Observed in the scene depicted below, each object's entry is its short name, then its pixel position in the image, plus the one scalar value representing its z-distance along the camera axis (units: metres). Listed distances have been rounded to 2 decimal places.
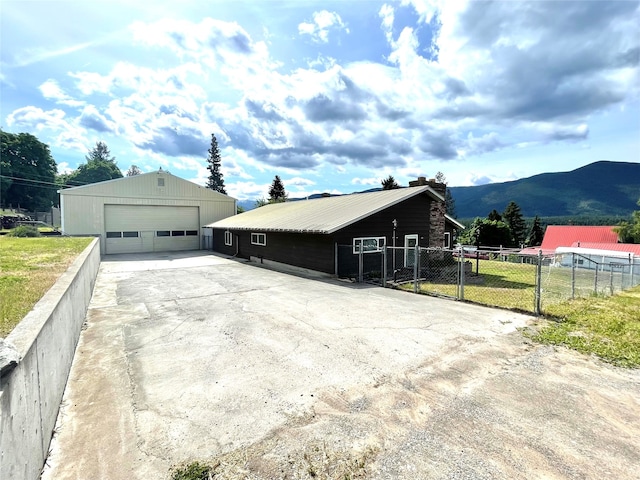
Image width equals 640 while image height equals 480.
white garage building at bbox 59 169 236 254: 21.58
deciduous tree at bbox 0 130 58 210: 47.56
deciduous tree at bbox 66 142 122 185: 69.38
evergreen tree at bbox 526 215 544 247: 72.12
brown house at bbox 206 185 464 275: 13.10
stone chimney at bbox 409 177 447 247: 16.81
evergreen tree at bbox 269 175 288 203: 57.38
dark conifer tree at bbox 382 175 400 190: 49.03
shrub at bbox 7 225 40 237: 21.19
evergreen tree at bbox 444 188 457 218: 62.84
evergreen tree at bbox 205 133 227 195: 63.28
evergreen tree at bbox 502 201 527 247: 63.03
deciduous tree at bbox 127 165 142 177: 90.38
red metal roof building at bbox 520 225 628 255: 46.72
